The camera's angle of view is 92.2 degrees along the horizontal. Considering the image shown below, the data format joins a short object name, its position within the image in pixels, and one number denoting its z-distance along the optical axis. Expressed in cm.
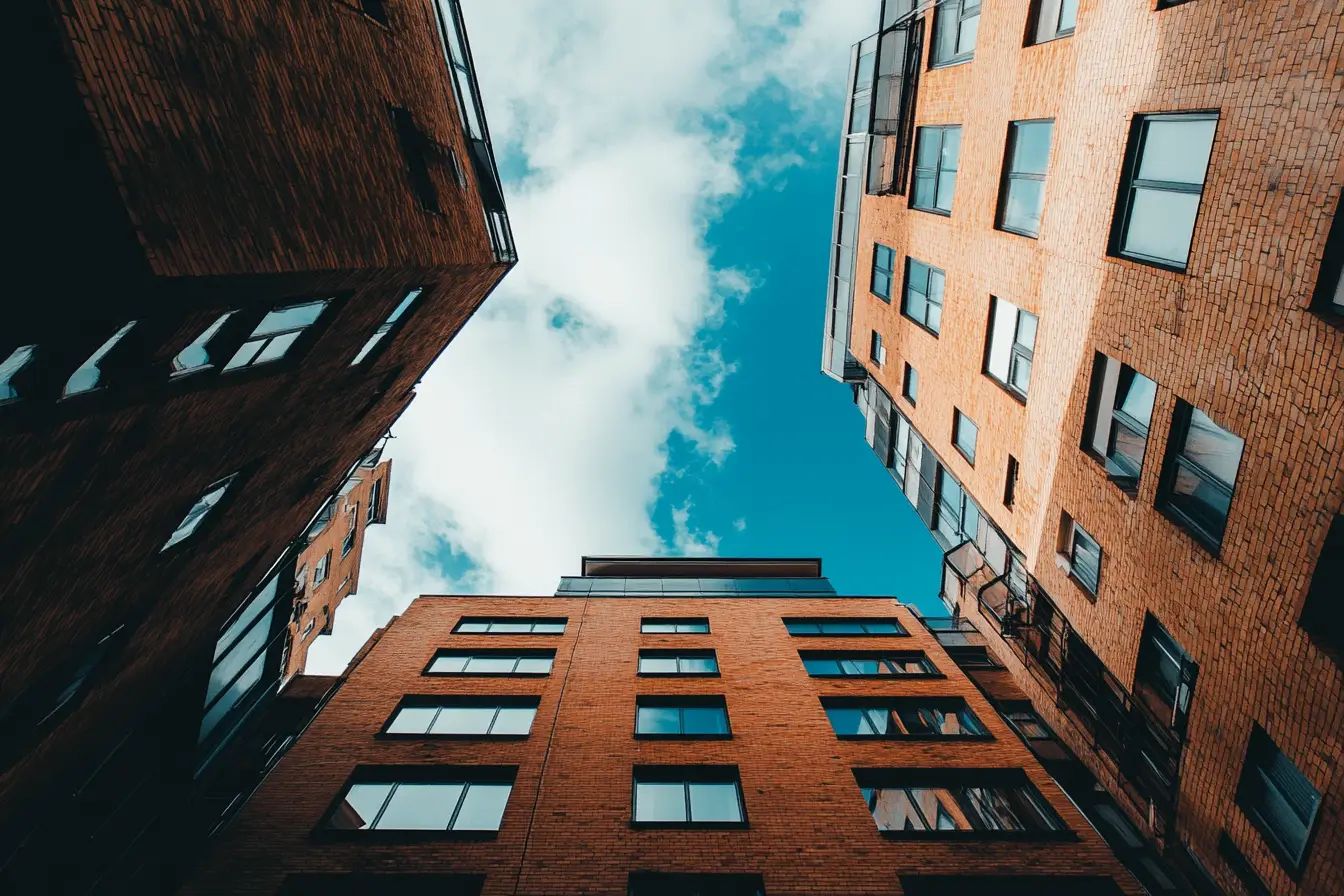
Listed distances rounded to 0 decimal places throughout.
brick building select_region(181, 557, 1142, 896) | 1225
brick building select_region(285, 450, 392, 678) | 2986
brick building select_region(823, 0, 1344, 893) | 752
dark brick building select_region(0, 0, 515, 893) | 528
